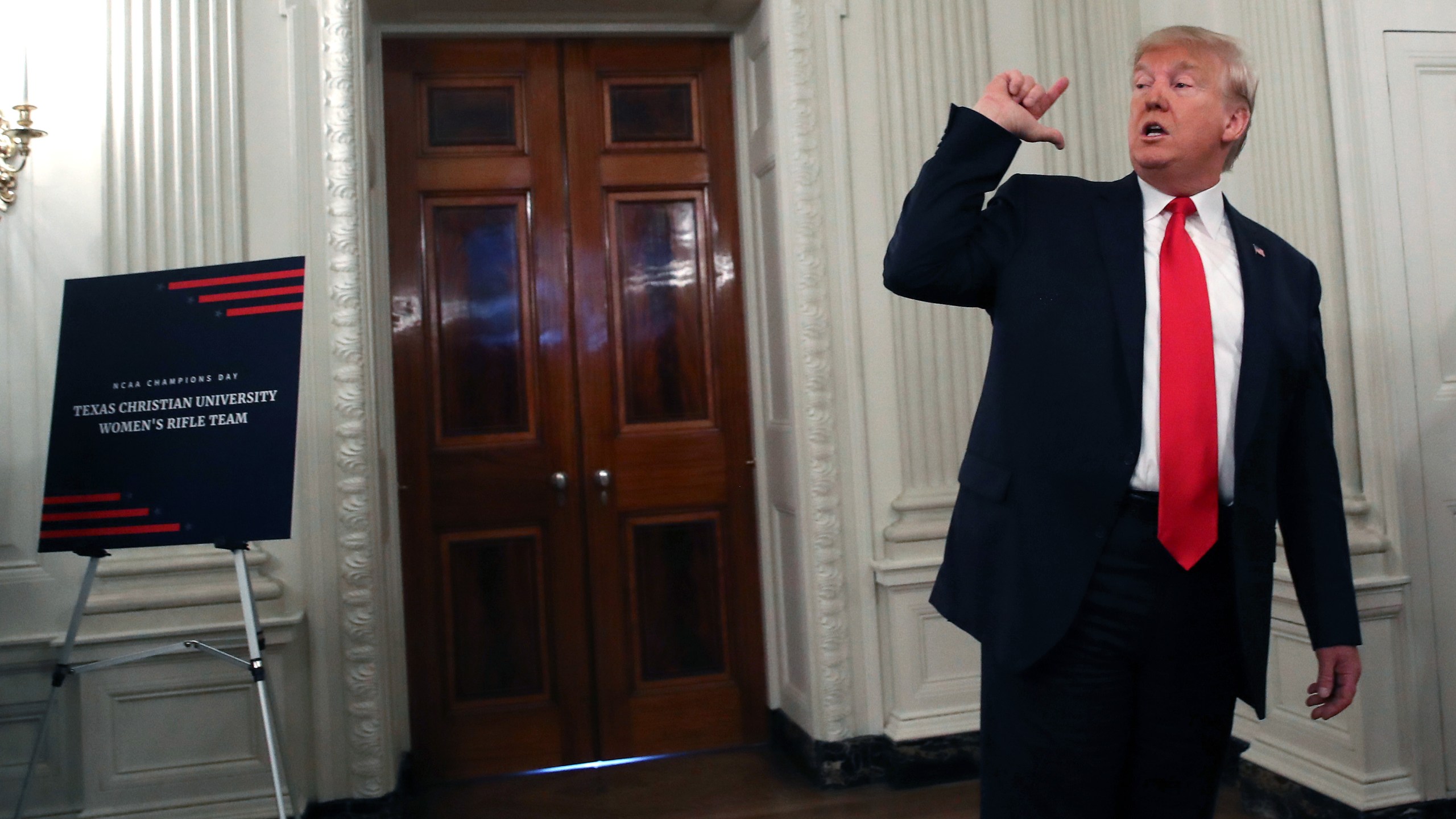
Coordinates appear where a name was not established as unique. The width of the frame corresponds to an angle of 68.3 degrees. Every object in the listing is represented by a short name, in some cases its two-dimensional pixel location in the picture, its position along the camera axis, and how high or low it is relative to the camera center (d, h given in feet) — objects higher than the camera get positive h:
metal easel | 7.48 -1.20
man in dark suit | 4.29 -0.03
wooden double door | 11.03 +0.64
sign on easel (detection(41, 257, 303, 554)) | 7.60 +0.54
